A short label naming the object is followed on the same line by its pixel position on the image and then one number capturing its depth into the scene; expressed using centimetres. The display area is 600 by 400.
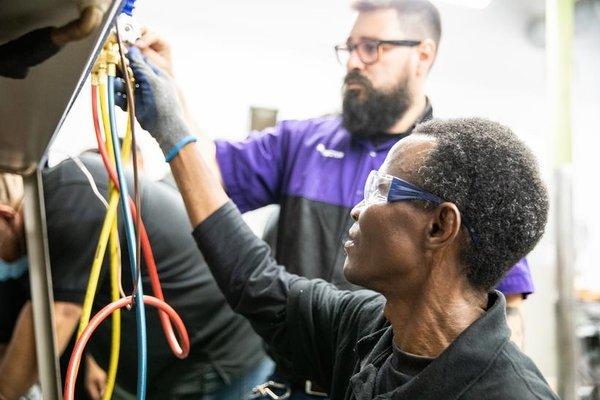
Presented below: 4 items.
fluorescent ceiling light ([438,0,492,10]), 335
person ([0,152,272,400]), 135
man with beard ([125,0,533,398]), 145
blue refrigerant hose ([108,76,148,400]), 91
